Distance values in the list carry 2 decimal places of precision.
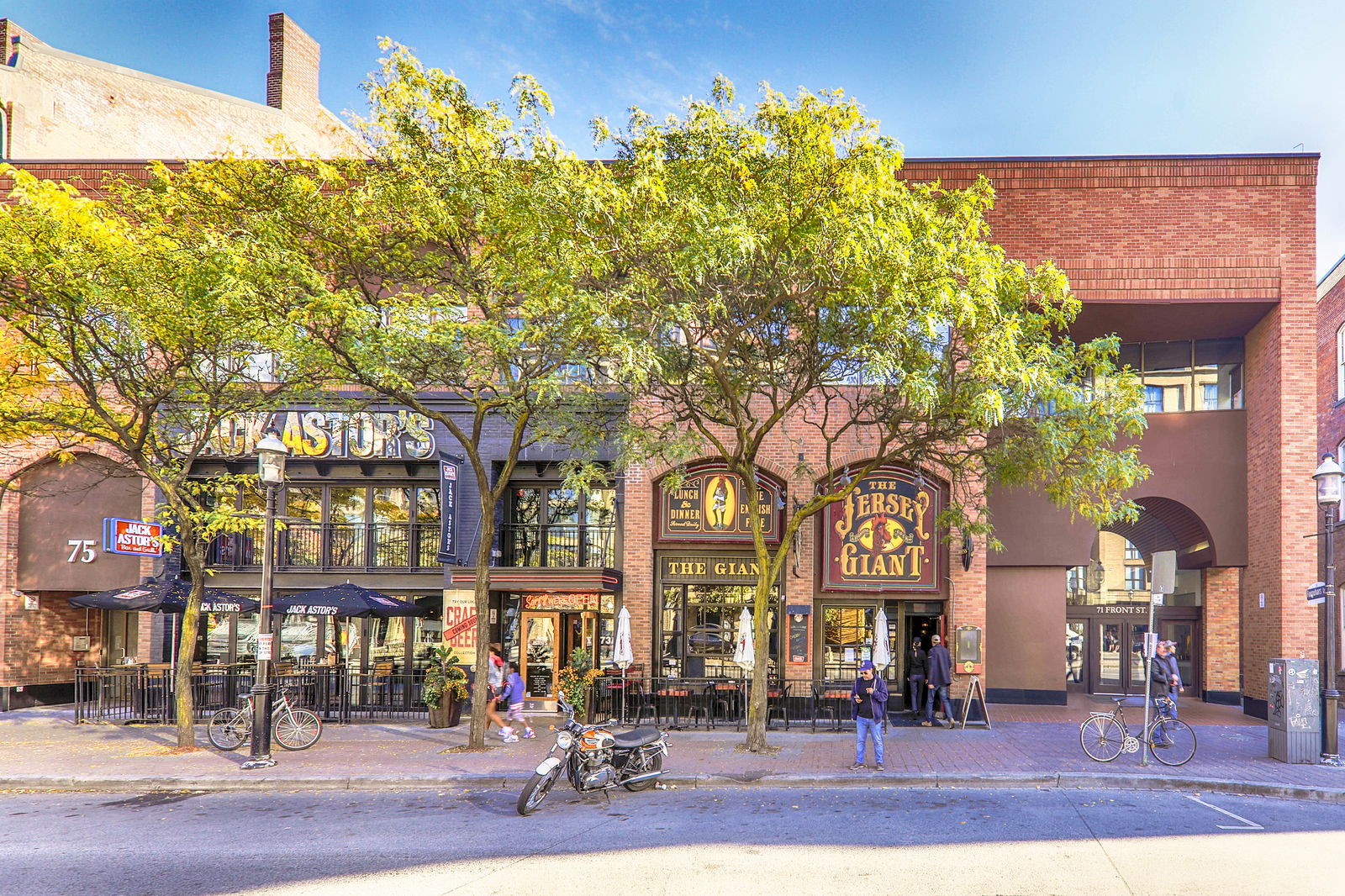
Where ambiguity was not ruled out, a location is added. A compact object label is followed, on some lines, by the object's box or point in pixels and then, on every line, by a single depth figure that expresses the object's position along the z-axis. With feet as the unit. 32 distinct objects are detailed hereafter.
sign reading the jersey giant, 63.87
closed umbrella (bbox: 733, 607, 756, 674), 56.59
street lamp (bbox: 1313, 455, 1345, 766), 47.55
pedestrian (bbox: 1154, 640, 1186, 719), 53.88
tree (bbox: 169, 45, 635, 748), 43.50
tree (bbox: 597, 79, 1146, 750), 41.47
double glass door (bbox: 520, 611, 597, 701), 68.13
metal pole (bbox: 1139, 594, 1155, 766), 45.55
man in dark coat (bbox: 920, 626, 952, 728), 60.34
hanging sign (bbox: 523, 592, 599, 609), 67.92
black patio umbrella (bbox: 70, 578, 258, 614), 59.98
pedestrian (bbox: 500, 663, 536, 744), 54.13
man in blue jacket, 45.03
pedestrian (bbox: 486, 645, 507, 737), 53.67
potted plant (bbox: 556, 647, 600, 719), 55.93
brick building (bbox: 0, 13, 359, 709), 69.56
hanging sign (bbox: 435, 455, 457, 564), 62.18
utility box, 46.68
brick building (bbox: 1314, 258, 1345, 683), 87.35
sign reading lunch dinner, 64.44
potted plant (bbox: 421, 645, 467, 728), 57.62
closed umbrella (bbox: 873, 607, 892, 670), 56.65
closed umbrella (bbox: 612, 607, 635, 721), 57.82
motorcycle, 35.86
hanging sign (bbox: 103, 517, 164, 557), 55.26
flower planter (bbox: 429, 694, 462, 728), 57.88
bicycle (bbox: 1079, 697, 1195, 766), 46.68
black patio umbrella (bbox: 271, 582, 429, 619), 58.49
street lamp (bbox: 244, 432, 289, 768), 45.65
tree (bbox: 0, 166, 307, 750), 45.55
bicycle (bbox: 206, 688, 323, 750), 50.21
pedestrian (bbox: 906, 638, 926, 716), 63.87
